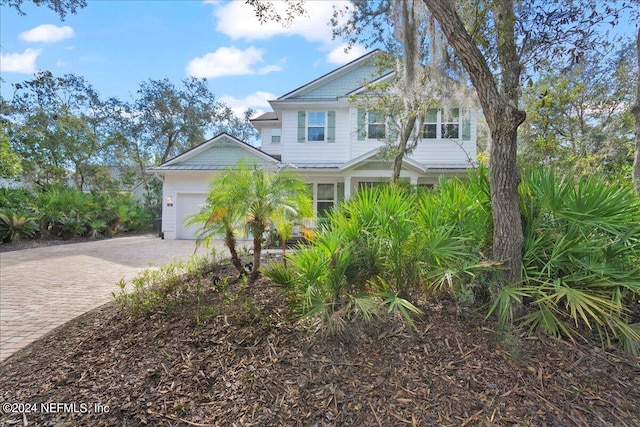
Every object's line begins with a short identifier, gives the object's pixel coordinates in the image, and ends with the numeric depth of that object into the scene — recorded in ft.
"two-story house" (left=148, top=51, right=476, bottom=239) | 48.03
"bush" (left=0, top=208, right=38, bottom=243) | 39.45
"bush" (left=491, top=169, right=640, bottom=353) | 9.68
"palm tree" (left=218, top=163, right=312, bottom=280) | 14.97
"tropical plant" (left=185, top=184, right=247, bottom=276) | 14.93
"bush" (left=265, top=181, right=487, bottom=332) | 10.75
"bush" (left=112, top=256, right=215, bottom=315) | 13.03
